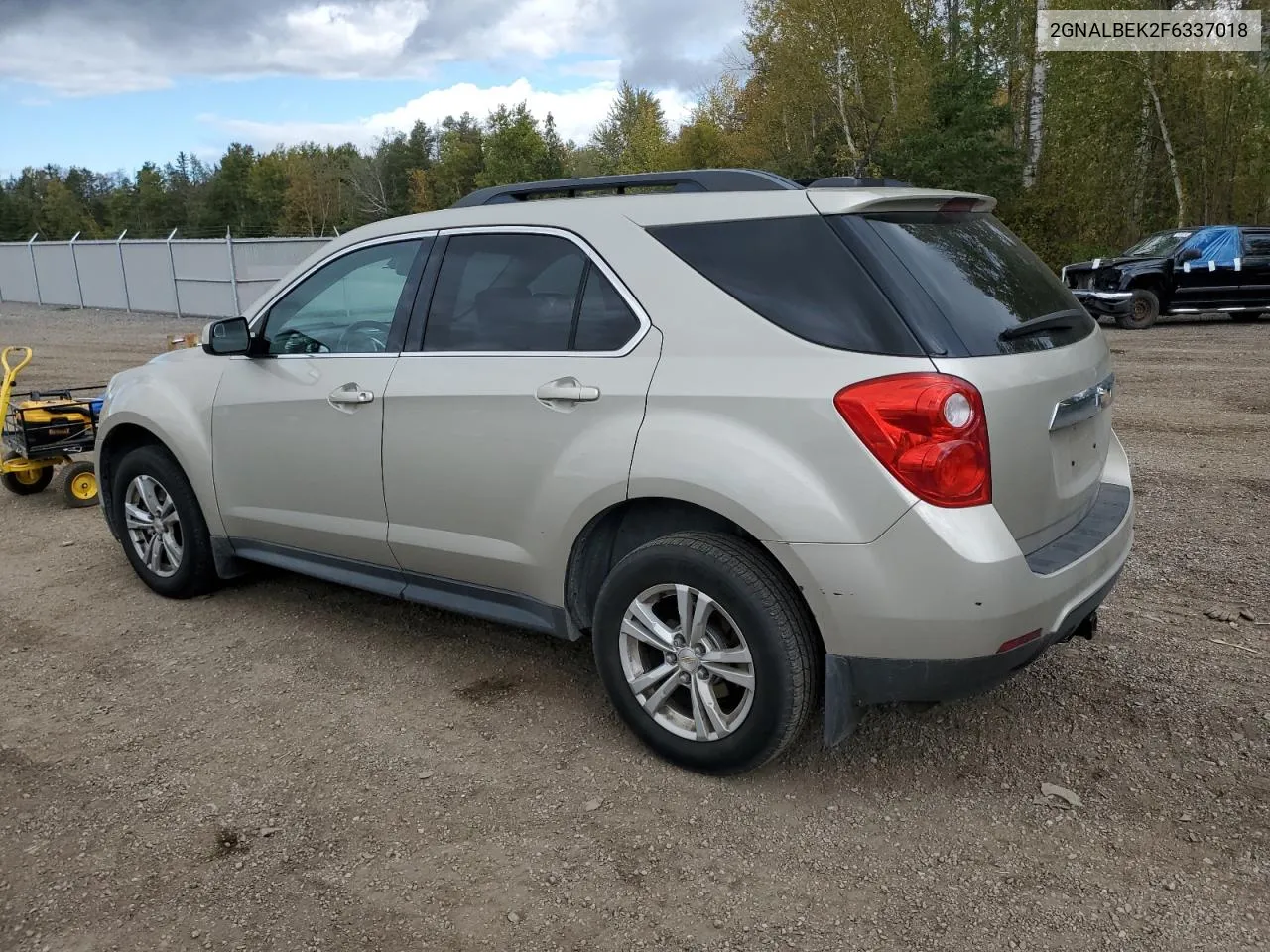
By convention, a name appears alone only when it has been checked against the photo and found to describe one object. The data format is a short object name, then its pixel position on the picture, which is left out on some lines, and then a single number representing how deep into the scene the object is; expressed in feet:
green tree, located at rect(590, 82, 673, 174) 195.00
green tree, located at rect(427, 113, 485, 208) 274.57
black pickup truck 54.90
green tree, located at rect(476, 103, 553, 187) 226.38
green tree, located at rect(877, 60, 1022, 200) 83.56
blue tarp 54.75
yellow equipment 23.15
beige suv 9.11
